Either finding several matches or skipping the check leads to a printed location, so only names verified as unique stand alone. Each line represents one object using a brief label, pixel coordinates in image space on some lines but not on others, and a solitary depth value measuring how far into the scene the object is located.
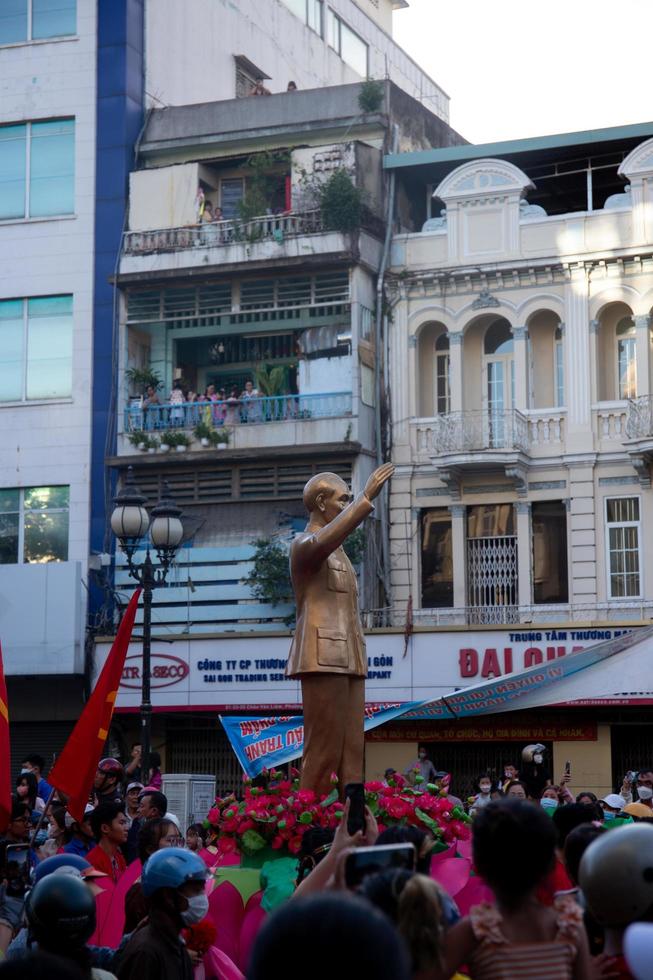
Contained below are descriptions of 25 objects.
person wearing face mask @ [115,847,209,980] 5.91
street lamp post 18.53
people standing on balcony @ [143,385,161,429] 31.28
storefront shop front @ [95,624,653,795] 27.27
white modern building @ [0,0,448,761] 31.00
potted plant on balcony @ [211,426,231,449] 30.47
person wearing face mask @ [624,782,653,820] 10.99
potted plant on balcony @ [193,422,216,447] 30.55
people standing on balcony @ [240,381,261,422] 30.50
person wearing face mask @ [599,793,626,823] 14.13
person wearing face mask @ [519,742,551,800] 17.19
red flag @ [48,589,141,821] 10.03
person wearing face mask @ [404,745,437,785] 22.22
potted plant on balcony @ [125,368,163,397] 31.52
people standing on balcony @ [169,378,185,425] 31.08
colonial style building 28.88
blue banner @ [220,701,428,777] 13.64
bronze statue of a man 10.32
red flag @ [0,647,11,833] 9.34
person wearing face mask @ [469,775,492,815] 17.29
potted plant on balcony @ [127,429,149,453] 31.00
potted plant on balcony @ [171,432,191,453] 30.70
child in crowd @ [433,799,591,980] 4.22
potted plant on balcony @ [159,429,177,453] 30.77
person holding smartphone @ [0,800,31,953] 7.89
